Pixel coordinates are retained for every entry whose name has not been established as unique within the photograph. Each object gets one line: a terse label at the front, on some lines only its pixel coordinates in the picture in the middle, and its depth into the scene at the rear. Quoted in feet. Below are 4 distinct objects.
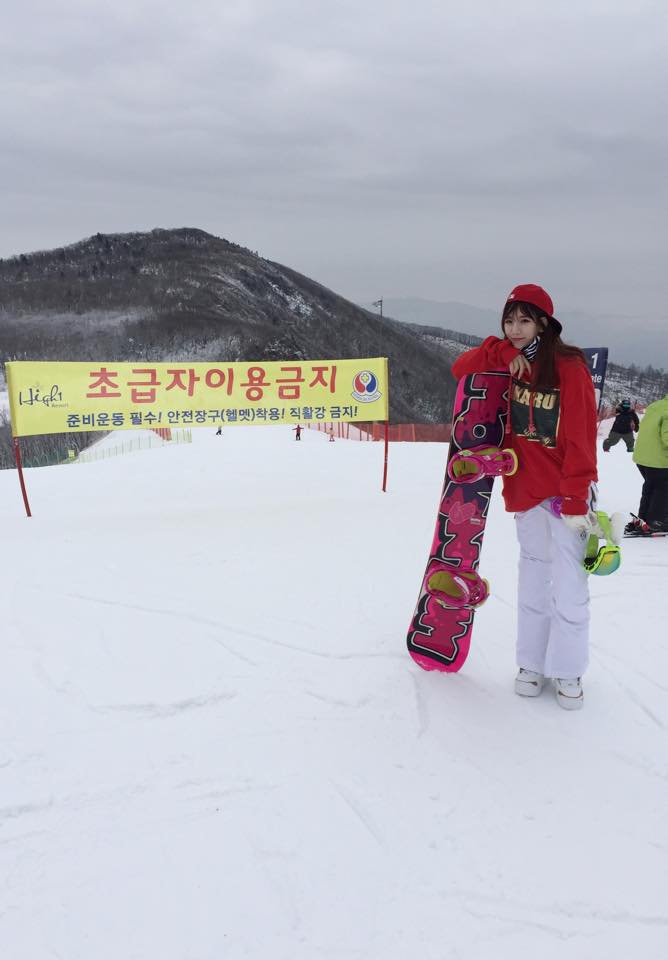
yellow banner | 24.02
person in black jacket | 44.61
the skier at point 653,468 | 20.71
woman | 9.44
